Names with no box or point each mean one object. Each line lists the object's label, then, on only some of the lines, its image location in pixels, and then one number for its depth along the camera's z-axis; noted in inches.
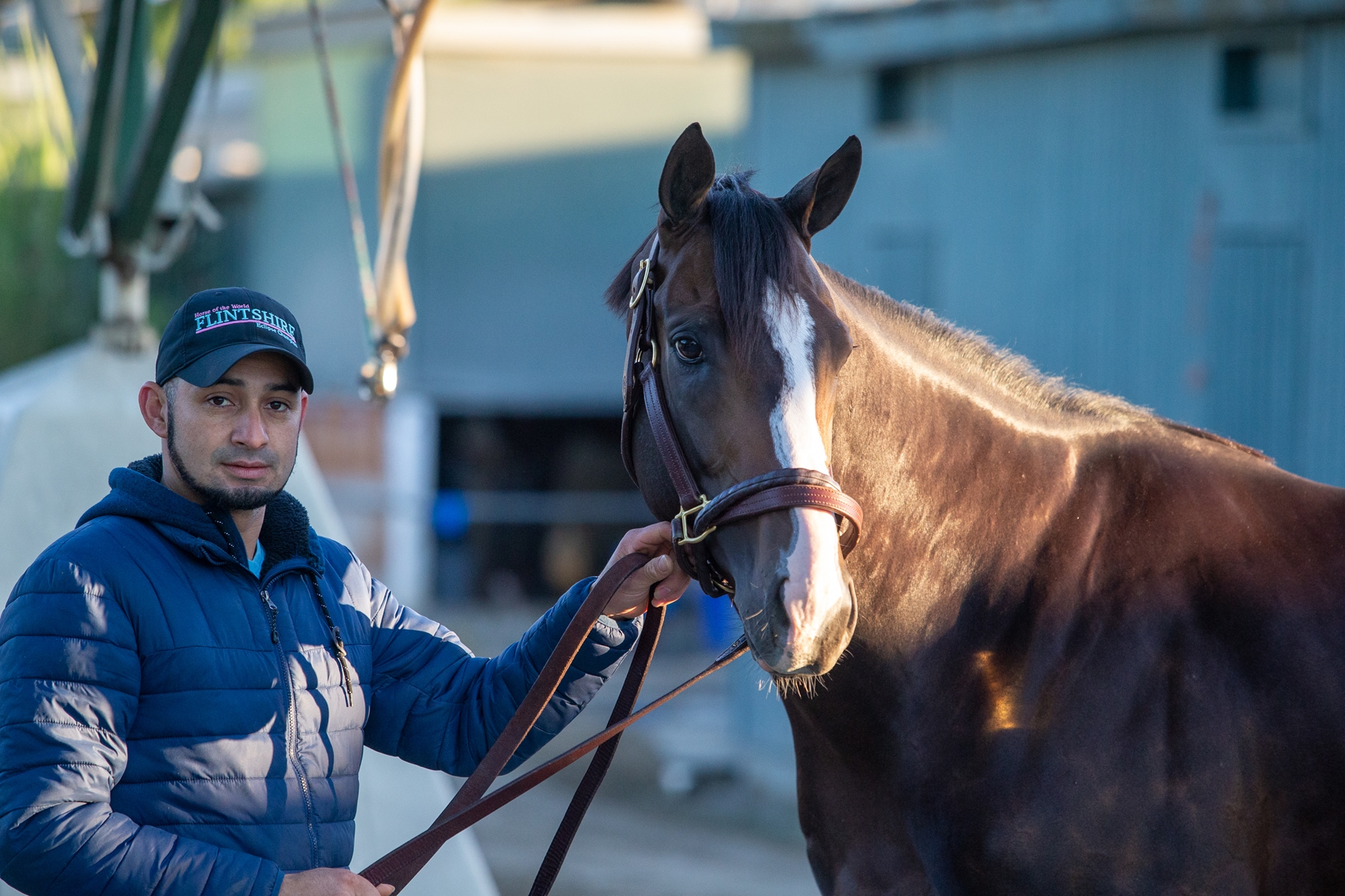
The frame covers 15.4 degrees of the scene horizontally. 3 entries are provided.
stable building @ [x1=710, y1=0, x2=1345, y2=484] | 441.0
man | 193.7
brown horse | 200.7
